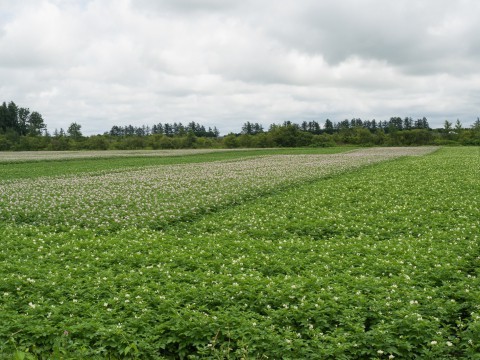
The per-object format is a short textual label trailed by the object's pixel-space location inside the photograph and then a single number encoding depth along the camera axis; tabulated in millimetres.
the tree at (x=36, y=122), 158000
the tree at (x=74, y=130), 149125
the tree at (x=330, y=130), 192575
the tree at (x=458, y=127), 138250
